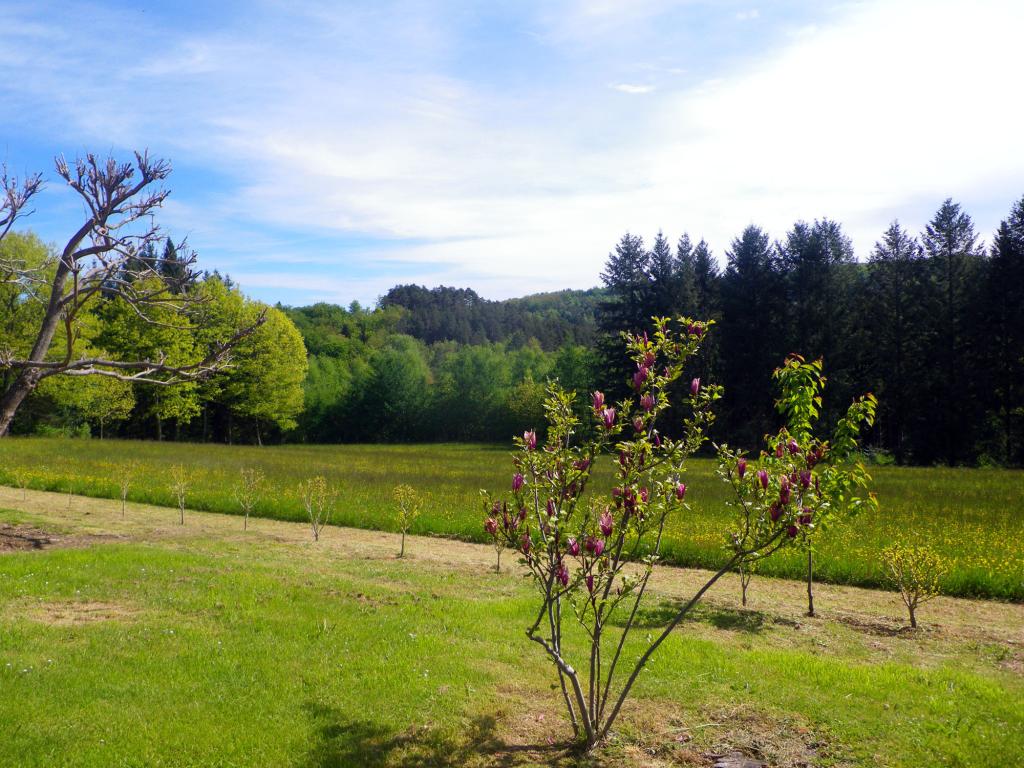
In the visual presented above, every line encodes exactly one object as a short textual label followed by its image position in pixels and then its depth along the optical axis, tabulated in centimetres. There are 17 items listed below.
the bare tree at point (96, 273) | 1155
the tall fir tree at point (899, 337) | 4300
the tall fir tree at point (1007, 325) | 3853
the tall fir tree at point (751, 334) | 4703
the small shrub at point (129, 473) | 1898
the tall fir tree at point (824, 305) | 4500
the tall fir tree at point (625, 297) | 5081
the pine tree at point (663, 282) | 4871
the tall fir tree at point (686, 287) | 4834
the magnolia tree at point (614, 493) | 472
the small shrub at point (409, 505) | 1390
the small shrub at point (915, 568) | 901
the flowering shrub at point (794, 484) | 455
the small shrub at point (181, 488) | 1710
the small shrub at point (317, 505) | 1577
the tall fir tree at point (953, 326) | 4003
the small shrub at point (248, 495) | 1740
